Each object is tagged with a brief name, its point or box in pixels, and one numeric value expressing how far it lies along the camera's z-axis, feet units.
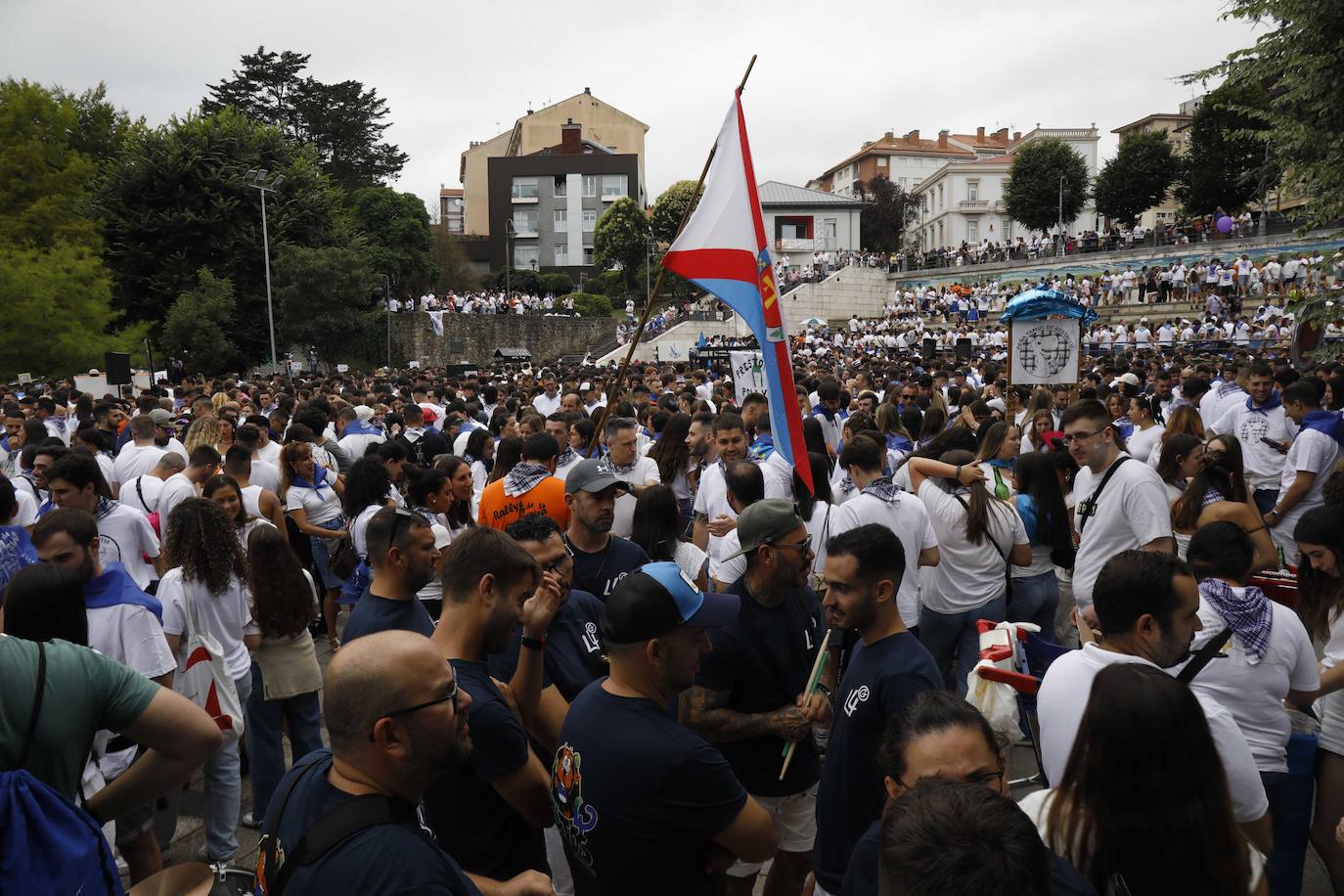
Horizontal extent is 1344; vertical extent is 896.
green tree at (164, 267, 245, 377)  102.83
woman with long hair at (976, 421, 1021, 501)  19.71
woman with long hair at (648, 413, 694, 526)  23.90
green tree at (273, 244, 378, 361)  117.91
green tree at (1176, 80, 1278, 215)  143.54
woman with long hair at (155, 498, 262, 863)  14.24
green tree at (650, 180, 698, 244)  187.83
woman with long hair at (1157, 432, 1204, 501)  19.47
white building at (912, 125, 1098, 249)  270.46
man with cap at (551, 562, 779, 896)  7.77
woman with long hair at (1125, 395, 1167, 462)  26.58
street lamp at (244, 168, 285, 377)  89.64
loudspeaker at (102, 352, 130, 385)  55.21
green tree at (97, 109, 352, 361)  114.93
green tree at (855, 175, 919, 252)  260.42
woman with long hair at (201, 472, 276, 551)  17.85
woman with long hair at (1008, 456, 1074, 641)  18.48
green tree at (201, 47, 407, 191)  195.31
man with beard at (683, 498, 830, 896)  10.94
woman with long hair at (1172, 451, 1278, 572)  16.29
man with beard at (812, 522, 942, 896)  9.46
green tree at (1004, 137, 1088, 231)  187.01
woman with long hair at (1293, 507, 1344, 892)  11.48
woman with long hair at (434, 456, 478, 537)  19.80
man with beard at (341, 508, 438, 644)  12.85
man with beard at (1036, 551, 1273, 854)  8.96
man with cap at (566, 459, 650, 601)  14.06
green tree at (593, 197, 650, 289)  188.55
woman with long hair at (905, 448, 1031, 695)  17.19
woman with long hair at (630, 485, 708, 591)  16.47
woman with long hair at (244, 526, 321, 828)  15.29
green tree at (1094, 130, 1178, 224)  168.86
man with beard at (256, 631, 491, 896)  6.10
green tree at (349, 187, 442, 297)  160.95
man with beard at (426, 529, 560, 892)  8.74
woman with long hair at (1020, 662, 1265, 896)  6.61
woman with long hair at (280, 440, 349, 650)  23.53
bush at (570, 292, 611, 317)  168.86
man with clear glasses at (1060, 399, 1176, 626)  15.92
